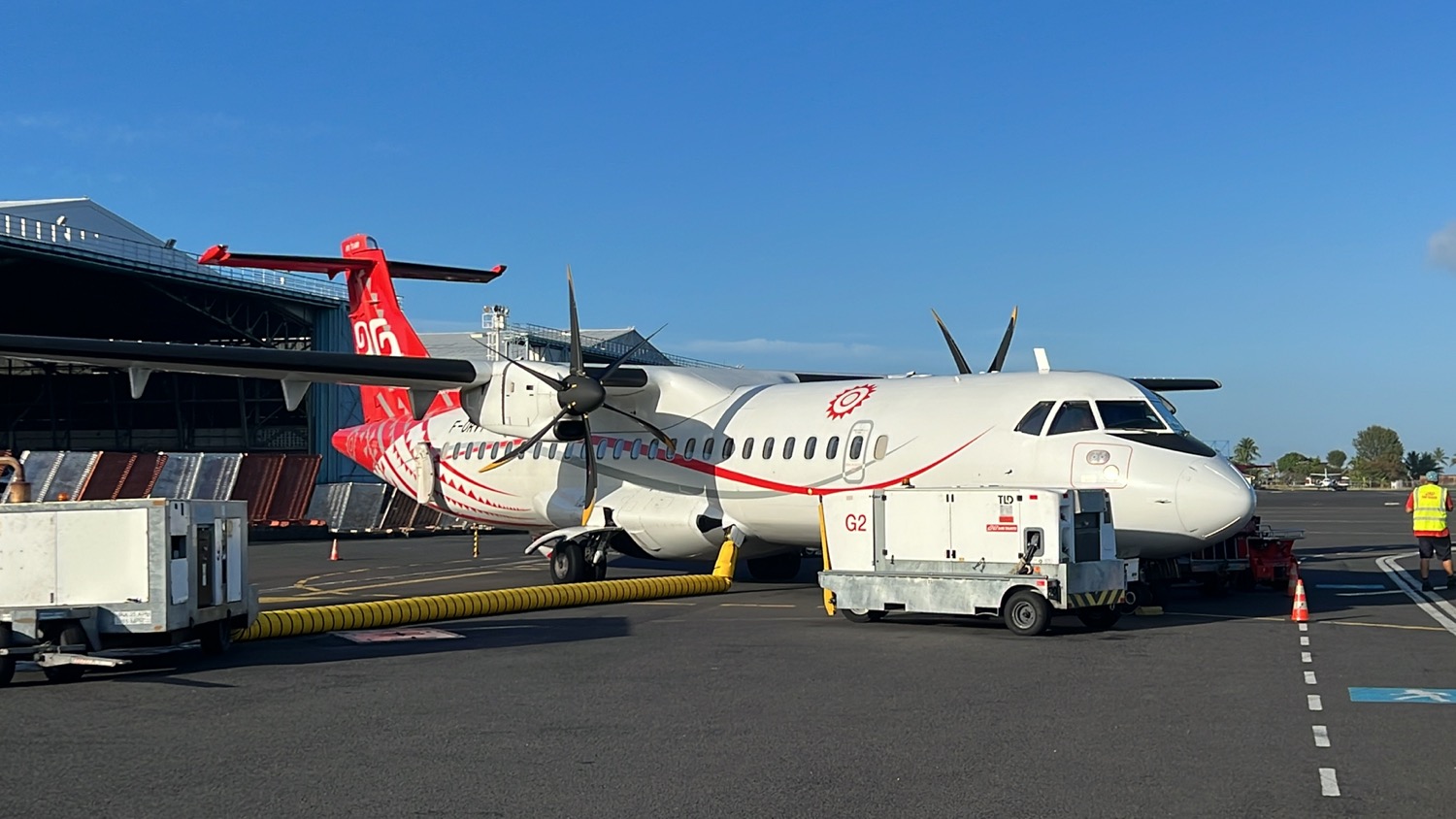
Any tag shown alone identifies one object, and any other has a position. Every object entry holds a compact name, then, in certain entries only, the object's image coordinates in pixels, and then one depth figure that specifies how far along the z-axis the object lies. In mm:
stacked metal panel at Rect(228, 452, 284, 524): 39438
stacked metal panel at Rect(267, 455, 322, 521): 40000
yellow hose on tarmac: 14586
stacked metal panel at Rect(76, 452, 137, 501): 37375
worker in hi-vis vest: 19719
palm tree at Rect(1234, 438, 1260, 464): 168375
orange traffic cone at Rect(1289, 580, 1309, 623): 14976
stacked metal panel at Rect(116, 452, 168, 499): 38156
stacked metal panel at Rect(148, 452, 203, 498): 39000
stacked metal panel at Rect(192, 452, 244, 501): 39375
